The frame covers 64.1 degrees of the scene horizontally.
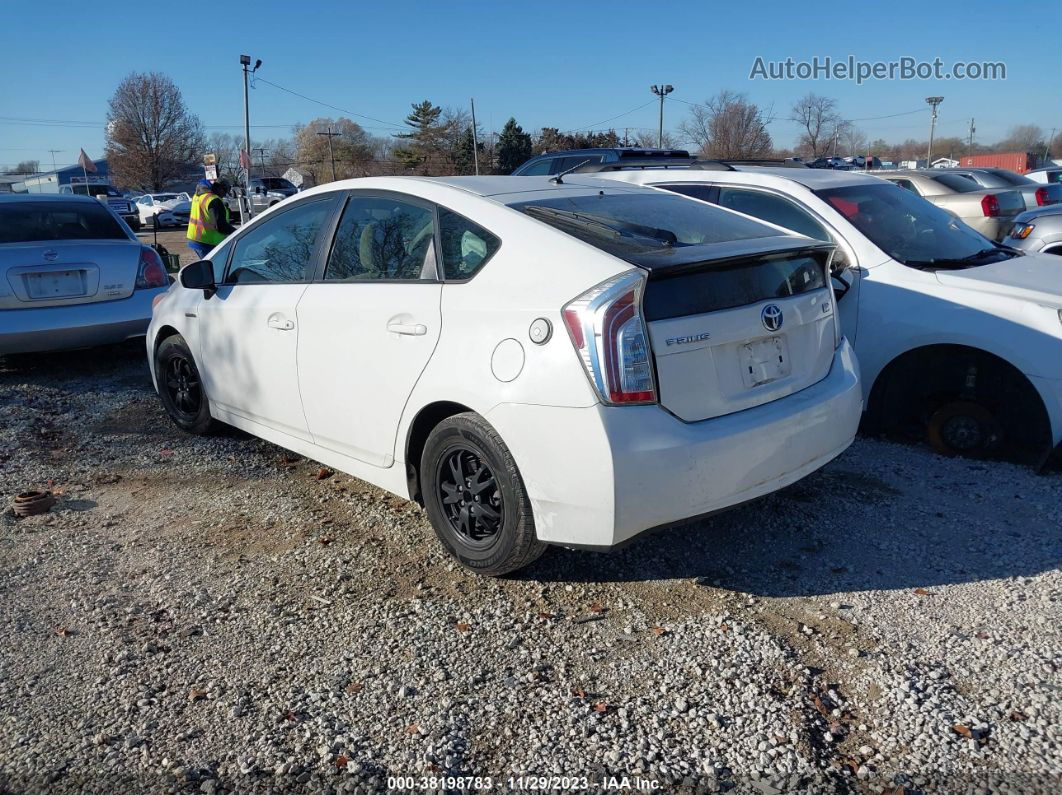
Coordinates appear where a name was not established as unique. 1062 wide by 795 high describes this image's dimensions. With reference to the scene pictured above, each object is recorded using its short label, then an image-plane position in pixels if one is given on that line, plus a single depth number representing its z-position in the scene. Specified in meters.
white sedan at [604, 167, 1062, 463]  4.46
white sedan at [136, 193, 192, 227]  36.22
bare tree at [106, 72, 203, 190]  67.69
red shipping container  58.81
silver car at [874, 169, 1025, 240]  12.16
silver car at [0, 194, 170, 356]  6.67
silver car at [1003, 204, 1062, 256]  9.79
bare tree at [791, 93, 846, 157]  64.31
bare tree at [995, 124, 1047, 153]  94.56
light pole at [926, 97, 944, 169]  54.28
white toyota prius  3.00
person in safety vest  10.23
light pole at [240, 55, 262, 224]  32.48
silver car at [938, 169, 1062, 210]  14.92
